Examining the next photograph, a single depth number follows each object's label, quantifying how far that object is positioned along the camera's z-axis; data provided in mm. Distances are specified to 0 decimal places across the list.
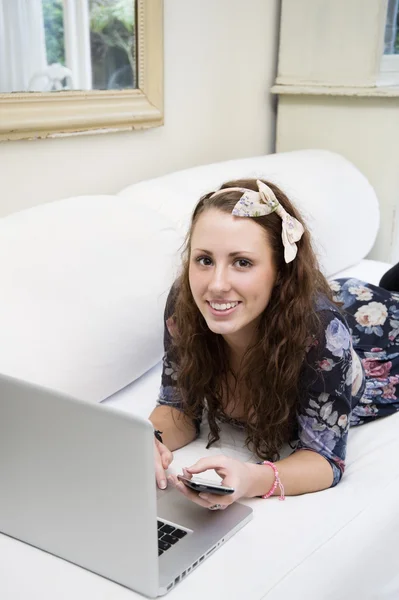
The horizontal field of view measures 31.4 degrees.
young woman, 1122
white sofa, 936
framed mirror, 1531
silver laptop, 828
